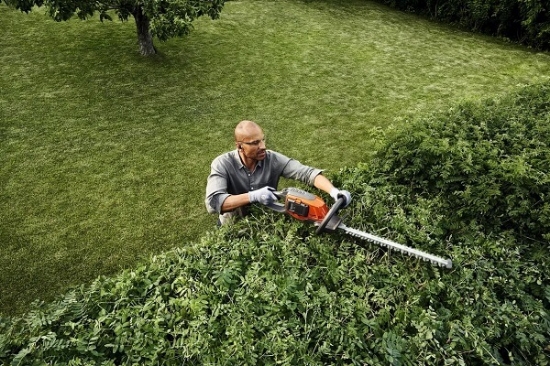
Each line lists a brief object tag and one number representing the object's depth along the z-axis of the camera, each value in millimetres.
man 3236
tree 6852
